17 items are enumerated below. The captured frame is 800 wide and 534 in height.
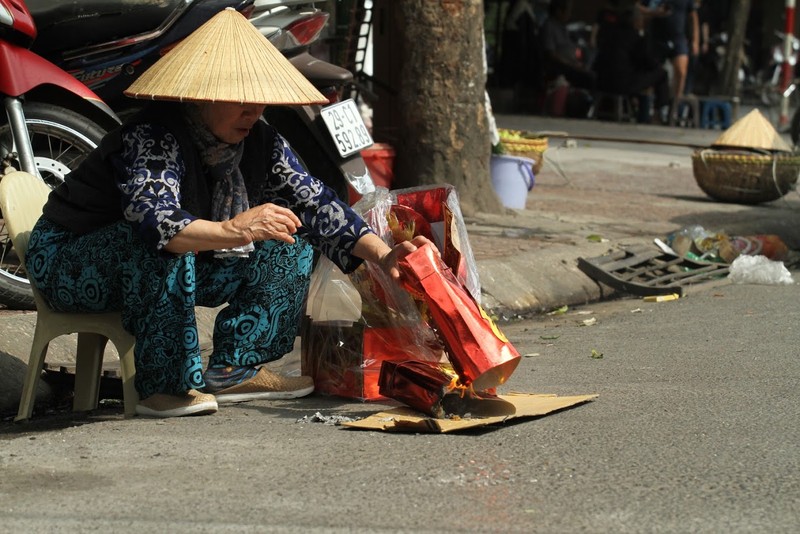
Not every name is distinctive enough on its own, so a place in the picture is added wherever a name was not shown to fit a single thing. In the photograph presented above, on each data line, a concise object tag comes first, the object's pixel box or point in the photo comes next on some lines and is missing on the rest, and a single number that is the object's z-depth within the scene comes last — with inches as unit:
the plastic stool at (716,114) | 1296.8
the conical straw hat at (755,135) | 733.9
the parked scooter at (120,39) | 423.2
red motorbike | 383.6
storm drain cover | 505.7
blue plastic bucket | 649.6
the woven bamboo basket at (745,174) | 724.7
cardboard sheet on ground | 280.2
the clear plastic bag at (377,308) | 315.6
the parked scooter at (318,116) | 471.5
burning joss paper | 293.6
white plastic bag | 519.5
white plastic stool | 307.0
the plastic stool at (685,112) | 1273.4
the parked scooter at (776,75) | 1495.1
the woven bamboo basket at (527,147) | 679.7
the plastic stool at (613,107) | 1268.5
